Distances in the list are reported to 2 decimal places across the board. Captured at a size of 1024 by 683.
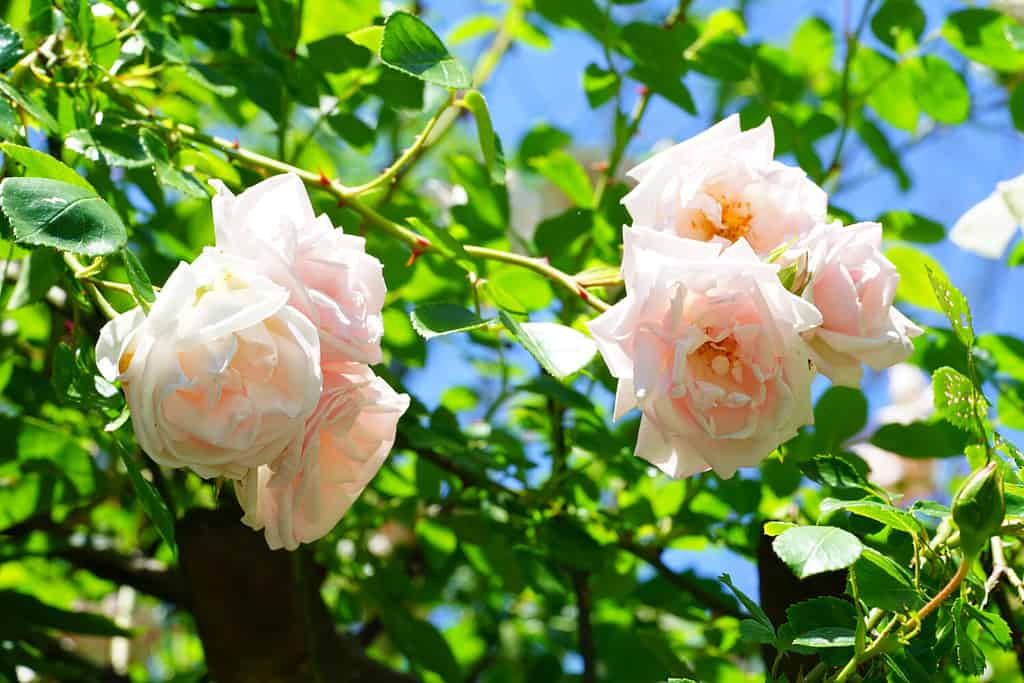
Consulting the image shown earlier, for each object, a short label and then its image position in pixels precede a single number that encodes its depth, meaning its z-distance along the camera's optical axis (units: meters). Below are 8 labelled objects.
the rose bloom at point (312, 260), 1.06
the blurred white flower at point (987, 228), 1.24
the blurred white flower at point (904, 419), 1.95
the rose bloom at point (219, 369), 1.03
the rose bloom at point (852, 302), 1.10
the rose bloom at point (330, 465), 1.07
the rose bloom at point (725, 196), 1.14
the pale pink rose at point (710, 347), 1.08
